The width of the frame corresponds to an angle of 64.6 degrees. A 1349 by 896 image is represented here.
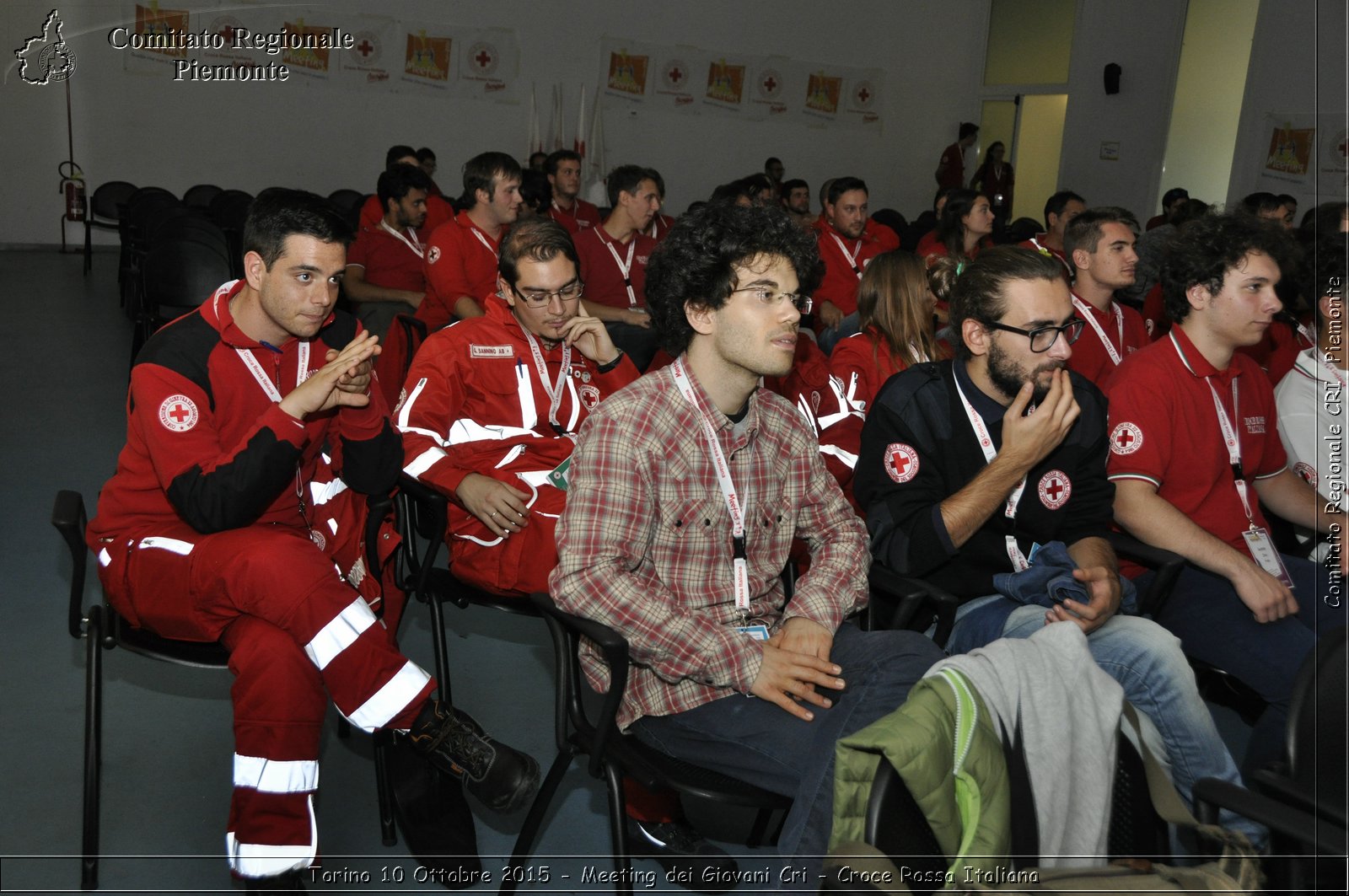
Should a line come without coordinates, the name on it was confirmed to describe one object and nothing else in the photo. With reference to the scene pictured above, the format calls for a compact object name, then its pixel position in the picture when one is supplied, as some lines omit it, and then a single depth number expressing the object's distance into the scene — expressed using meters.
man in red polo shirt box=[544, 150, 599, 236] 7.44
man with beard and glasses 2.16
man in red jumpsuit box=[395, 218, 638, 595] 2.61
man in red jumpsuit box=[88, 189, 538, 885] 1.91
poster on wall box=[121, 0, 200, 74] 10.97
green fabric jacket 1.35
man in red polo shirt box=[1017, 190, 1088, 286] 6.64
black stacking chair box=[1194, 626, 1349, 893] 1.39
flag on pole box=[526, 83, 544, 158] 12.67
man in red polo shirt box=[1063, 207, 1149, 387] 3.63
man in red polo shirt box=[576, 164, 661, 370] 5.56
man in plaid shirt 1.80
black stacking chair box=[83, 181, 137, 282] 10.03
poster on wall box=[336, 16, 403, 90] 11.83
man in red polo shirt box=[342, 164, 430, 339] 5.93
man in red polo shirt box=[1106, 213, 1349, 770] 2.34
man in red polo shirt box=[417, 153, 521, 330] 4.81
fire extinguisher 11.17
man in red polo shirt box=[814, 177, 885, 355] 6.11
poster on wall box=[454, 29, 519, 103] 12.36
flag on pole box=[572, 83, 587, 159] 12.78
